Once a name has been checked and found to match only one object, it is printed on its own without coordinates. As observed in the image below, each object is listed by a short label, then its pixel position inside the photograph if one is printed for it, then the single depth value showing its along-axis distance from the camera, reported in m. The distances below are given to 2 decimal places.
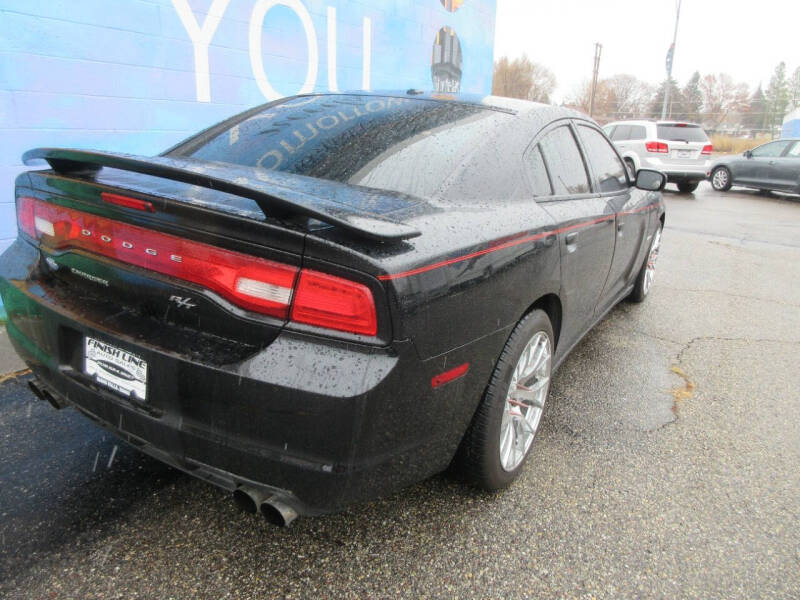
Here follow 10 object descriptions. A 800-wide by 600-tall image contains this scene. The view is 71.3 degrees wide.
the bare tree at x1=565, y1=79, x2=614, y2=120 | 66.38
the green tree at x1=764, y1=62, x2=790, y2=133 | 59.80
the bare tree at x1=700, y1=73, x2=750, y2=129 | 69.38
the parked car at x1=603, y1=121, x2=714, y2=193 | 13.32
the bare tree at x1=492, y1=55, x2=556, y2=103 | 64.12
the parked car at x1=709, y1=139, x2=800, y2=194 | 12.94
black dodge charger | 1.47
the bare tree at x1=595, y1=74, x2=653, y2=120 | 66.81
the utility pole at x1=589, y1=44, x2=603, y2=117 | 58.38
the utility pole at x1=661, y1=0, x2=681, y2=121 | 29.44
